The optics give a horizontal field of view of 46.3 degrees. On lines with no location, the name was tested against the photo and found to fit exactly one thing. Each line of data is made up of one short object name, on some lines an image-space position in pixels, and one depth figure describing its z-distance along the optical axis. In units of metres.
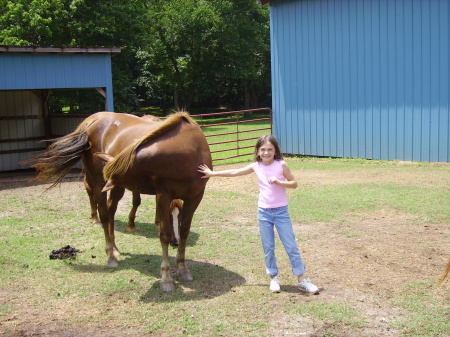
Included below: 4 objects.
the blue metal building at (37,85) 11.34
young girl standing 4.75
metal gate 17.22
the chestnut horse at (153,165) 4.86
